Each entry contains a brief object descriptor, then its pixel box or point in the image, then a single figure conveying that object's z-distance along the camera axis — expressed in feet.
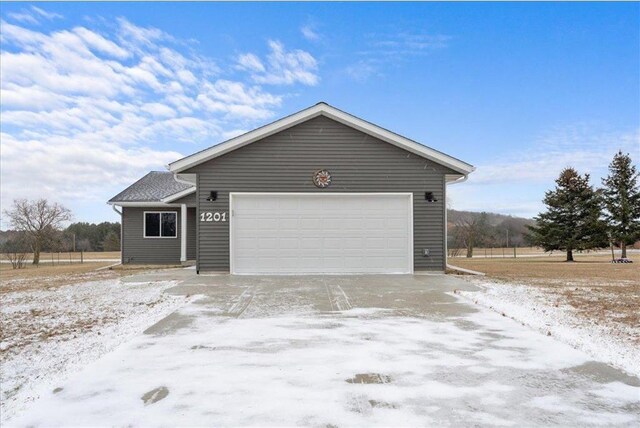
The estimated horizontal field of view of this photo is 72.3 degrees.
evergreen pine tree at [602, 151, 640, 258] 78.48
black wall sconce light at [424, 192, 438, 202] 36.60
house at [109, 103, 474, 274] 35.86
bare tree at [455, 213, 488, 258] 107.16
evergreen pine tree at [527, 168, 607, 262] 75.61
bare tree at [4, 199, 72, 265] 89.10
